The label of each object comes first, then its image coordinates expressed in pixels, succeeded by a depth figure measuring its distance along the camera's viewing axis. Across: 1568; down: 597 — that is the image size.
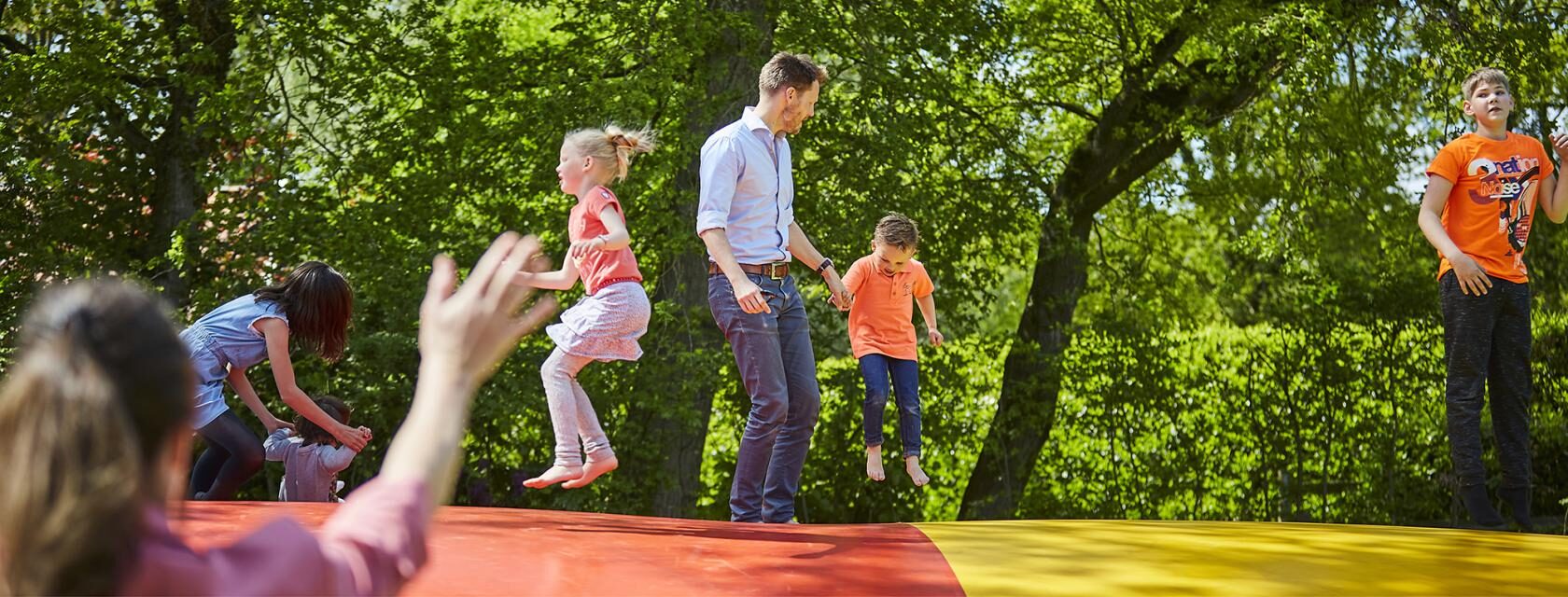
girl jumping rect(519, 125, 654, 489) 4.82
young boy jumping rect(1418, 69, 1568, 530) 5.45
